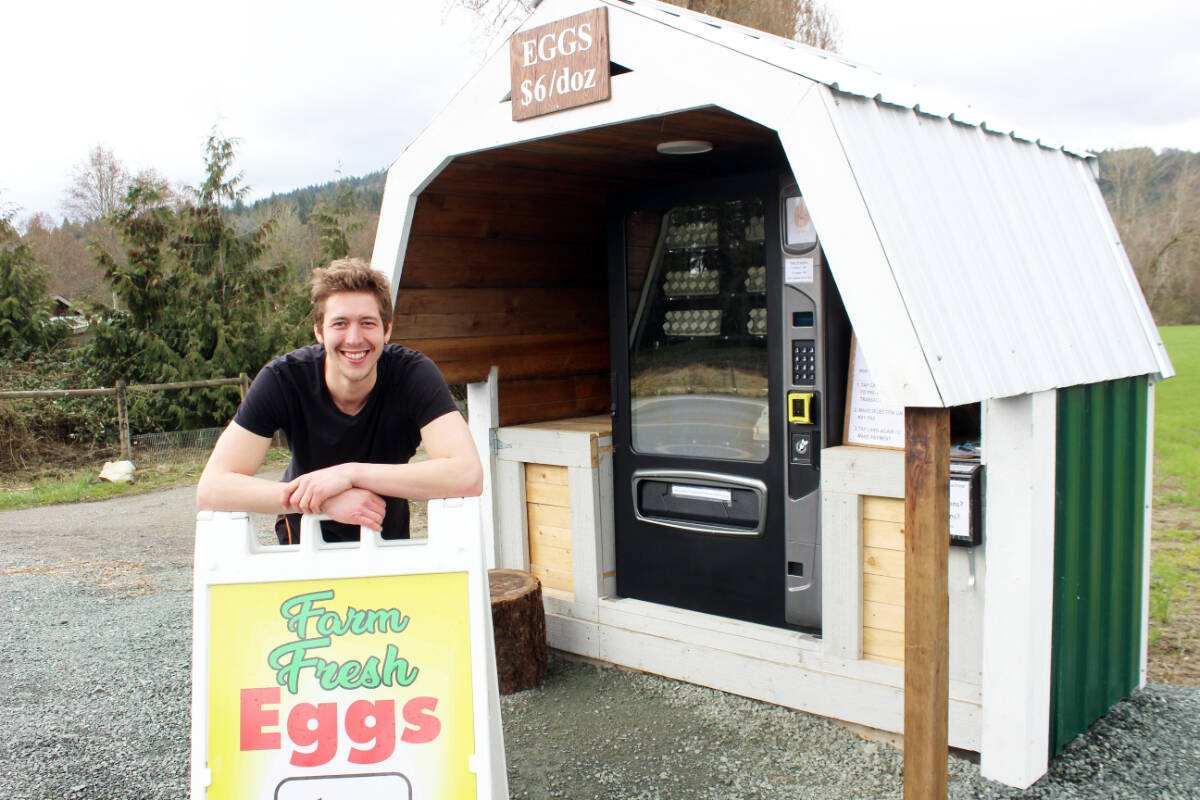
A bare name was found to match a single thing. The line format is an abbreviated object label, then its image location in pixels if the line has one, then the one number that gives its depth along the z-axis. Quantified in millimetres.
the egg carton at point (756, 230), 3719
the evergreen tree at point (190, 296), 13758
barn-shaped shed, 2684
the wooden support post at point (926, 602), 2414
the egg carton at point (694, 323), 3939
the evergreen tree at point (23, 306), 14281
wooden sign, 3172
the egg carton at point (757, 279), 3740
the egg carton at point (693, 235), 3891
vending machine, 3533
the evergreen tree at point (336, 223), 17141
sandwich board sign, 2141
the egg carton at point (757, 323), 3766
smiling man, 2275
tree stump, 3962
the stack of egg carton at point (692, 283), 3918
